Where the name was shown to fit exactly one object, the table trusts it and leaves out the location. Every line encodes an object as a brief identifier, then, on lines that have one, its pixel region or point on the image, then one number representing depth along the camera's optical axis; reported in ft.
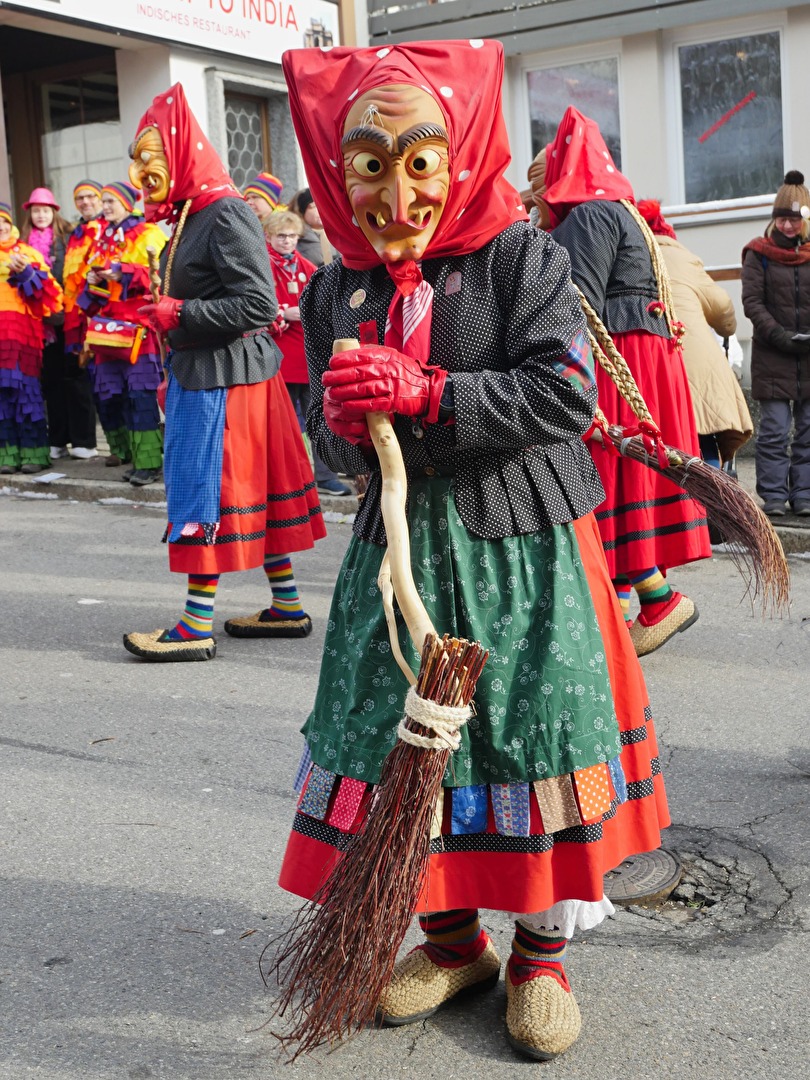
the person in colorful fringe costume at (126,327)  31.63
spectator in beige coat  18.37
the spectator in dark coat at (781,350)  26.35
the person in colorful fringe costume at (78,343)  34.32
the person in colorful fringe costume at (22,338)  34.53
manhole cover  10.75
